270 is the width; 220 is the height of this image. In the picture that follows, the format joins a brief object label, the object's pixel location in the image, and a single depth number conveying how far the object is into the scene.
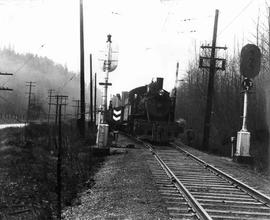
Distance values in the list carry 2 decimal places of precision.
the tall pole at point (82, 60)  27.69
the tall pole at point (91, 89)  51.54
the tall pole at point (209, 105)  25.48
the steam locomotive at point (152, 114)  23.47
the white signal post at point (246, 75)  17.33
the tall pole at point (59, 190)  8.49
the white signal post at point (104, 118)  18.67
